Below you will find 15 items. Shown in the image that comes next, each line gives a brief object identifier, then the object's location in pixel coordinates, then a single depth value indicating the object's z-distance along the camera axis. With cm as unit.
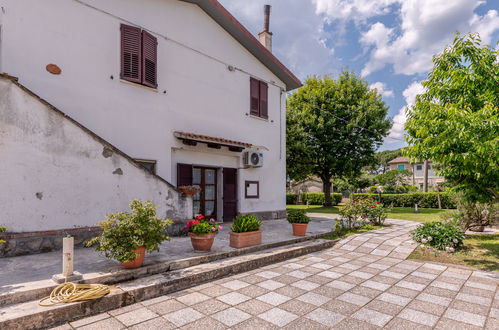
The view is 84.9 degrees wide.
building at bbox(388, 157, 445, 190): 4241
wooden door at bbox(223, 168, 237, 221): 1002
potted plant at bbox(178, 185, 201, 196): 722
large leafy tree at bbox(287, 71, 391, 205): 1773
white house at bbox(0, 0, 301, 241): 587
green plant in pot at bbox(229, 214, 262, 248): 601
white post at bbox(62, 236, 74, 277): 371
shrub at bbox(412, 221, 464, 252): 674
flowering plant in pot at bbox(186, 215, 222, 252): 545
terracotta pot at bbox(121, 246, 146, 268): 425
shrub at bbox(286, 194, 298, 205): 2923
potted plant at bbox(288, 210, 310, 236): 762
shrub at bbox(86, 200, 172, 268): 410
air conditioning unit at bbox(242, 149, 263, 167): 1048
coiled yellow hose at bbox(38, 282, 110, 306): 325
